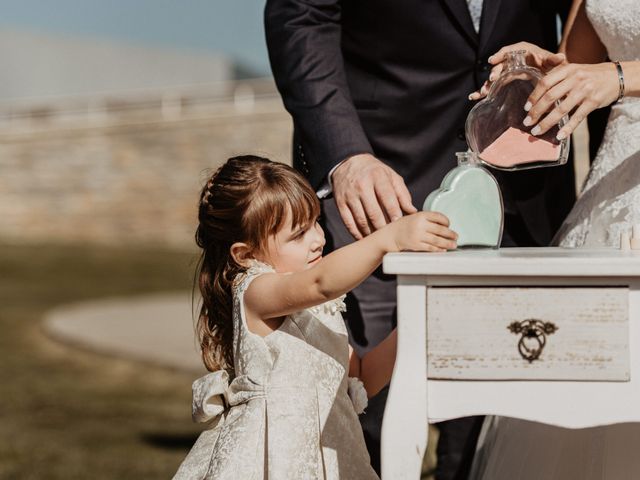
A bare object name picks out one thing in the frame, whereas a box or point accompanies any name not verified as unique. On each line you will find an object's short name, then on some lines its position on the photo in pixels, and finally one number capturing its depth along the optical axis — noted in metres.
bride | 2.08
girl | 2.23
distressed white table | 1.88
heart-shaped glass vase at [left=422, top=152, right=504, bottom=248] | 2.07
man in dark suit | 2.53
